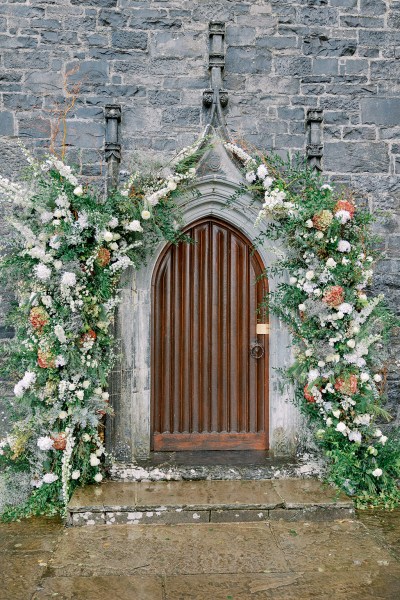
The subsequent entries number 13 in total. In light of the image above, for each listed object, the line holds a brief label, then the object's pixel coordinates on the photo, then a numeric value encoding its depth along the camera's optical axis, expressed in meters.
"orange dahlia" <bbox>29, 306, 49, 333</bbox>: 4.58
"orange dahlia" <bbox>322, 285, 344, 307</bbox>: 4.73
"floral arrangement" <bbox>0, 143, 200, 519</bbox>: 4.57
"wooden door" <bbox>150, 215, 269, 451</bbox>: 5.38
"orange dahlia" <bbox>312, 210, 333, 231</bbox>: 4.76
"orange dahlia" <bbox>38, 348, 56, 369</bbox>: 4.52
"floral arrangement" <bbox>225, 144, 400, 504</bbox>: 4.77
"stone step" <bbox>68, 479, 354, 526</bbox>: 4.29
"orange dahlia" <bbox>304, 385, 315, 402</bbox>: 4.88
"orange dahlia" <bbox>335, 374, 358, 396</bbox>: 4.71
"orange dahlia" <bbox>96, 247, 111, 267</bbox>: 4.72
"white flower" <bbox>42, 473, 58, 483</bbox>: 4.57
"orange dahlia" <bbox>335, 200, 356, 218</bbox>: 4.84
